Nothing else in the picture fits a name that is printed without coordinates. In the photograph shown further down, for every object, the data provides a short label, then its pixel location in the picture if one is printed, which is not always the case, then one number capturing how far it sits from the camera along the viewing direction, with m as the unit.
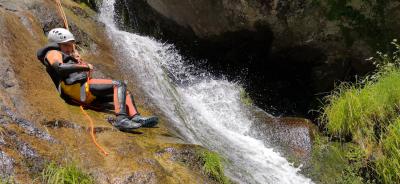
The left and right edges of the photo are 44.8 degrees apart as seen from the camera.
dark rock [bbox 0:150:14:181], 3.78
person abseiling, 5.41
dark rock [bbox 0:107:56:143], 4.44
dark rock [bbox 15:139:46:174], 4.04
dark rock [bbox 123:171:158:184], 4.27
